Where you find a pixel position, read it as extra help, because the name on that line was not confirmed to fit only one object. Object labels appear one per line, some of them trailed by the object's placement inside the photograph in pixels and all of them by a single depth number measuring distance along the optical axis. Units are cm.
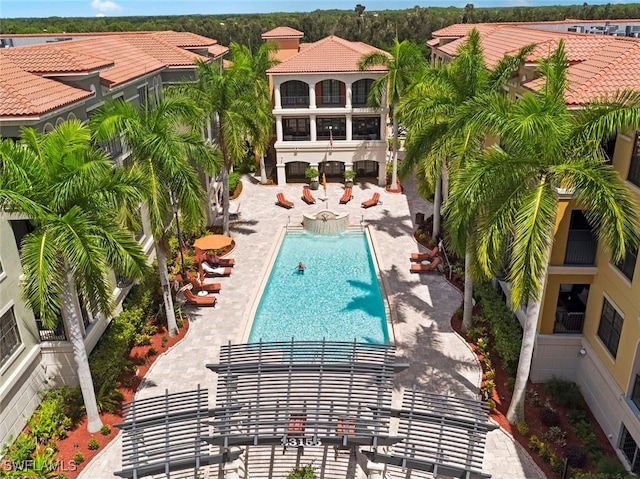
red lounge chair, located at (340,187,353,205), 3697
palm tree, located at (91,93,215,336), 1797
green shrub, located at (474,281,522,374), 1880
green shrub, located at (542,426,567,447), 1587
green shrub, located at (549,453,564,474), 1492
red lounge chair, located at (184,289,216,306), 2403
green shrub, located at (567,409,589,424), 1667
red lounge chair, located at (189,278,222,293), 2516
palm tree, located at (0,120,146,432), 1332
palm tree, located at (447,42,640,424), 1285
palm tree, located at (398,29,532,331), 2142
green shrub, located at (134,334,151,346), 2103
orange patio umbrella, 2729
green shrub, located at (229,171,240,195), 3906
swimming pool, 2253
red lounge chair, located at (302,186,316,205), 3716
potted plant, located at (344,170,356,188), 3978
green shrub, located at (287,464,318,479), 1447
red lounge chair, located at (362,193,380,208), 3625
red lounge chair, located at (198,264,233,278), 2692
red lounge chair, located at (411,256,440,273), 2678
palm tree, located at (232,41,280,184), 3062
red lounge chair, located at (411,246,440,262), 2780
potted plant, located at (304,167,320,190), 3988
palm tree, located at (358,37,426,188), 3538
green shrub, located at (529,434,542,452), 1568
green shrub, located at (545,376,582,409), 1745
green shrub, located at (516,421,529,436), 1630
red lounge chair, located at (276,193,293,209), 3660
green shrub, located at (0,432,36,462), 1512
